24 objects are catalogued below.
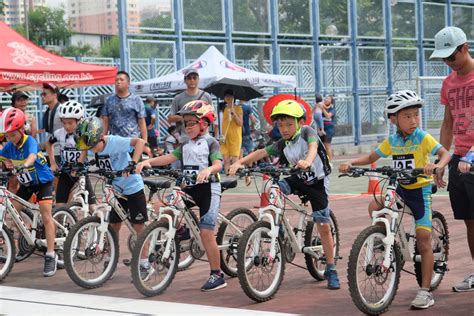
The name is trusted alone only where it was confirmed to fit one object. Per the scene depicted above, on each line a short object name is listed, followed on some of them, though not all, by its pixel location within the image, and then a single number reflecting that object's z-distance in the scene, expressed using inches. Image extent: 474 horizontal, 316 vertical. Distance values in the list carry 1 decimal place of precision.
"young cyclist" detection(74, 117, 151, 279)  359.6
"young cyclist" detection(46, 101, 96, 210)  400.5
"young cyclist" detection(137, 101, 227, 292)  334.0
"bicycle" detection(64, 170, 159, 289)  345.4
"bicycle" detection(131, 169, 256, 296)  322.0
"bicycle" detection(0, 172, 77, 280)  370.6
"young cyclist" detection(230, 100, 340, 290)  327.6
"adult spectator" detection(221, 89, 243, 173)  733.9
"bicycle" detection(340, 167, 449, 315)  279.3
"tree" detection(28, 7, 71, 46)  3814.0
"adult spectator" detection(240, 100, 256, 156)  846.5
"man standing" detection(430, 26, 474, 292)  296.7
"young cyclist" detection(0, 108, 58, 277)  380.8
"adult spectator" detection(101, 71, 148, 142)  497.7
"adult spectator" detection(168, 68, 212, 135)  534.3
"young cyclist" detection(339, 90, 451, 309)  293.3
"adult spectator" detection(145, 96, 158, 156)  897.9
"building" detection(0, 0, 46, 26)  4167.8
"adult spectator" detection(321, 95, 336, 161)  1026.1
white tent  893.2
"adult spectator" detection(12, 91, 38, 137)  531.2
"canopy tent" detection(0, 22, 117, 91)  627.2
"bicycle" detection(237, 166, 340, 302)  309.3
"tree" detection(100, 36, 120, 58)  4138.8
